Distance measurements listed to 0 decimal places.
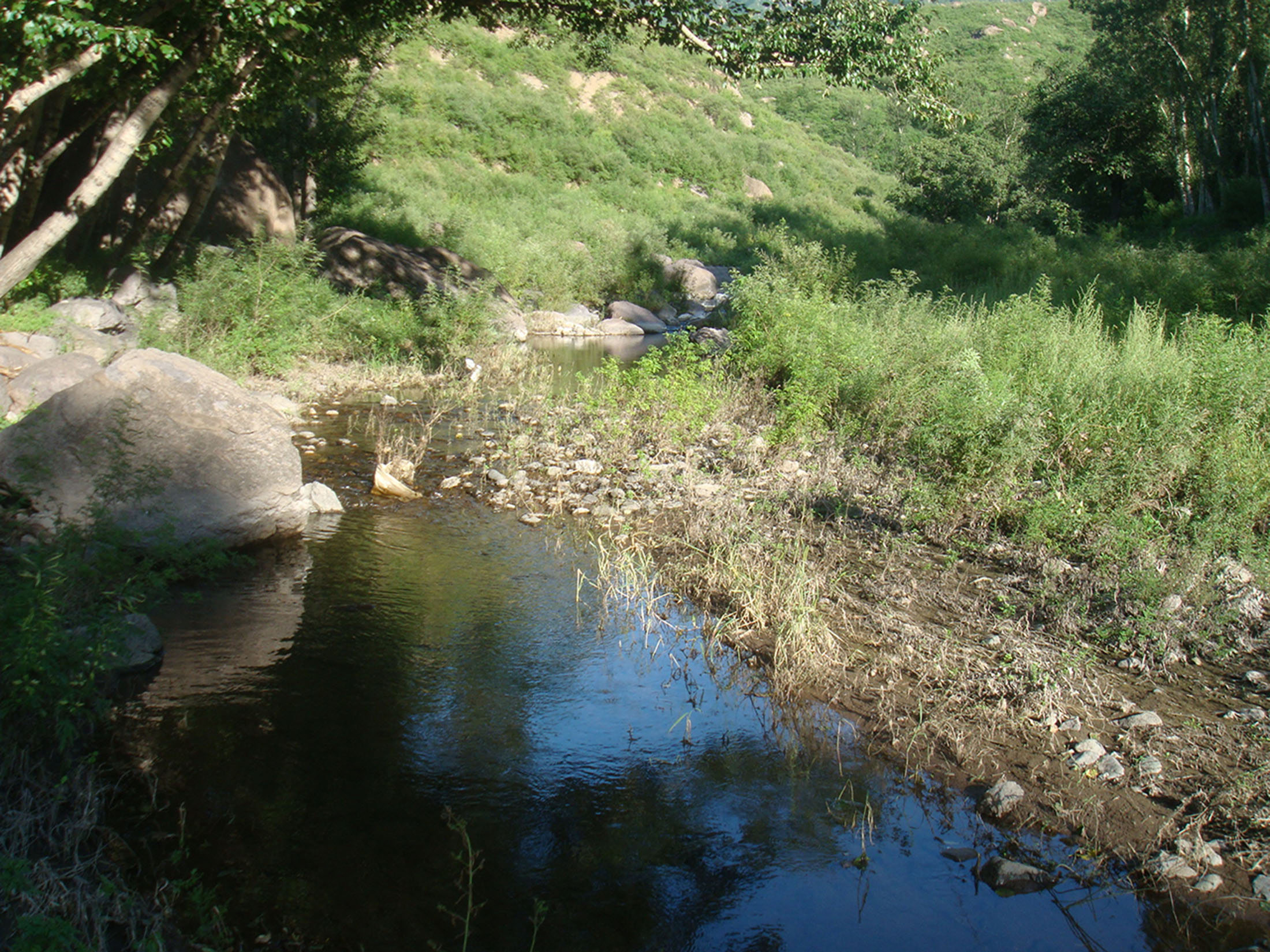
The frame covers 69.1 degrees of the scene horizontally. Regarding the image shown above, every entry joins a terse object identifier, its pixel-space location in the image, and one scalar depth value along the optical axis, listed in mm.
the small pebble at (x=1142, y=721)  4469
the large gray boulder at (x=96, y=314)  9883
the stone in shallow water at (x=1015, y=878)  3541
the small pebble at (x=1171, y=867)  3521
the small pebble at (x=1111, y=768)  4105
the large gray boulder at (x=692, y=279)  27125
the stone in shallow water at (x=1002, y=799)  3949
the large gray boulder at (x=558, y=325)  21281
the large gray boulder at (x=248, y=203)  16500
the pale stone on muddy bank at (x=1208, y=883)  3445
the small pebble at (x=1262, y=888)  3383
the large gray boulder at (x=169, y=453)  5516
